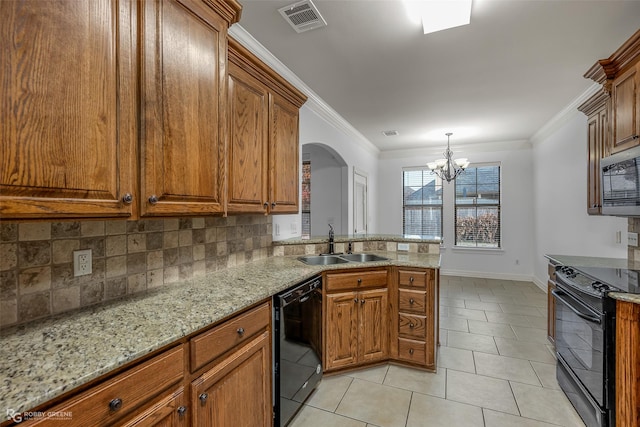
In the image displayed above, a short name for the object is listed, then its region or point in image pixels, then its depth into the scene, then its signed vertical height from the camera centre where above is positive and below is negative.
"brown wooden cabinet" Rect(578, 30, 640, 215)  2.04 +0.84
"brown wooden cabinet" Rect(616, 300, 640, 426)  1.58 -0.84
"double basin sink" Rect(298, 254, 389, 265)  2.81 -0.46
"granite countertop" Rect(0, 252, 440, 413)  0.77 -0.44
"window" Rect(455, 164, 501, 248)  5.99 +0.12
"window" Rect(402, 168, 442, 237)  6.41 +0.24
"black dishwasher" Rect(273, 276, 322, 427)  1.74 -0.88
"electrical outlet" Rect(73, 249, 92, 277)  1.30 -0.22
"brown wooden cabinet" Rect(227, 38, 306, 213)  1.86 +0.56
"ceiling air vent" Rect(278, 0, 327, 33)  1.99 +1.42
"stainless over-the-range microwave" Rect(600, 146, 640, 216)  1.96 +0.21
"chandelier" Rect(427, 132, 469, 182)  4.70 +0.81
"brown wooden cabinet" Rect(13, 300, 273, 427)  0.84 -0.64
